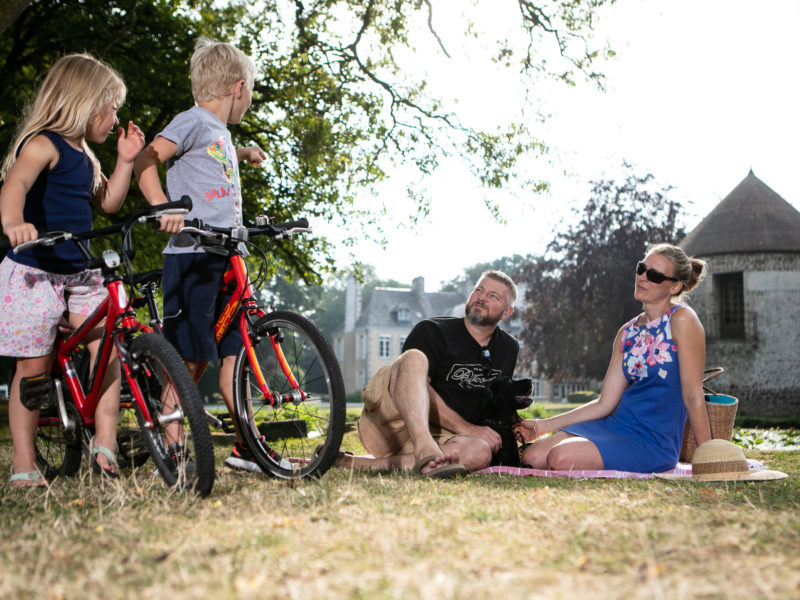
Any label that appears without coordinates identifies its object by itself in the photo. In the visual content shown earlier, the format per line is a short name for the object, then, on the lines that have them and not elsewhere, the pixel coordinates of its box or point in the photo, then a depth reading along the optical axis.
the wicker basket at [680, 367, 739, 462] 4.66
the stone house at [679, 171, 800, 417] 23.05
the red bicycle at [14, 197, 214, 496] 2.92
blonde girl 3.53
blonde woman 4.24
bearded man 4.26
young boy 3.76
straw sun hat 3.88
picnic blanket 4.07
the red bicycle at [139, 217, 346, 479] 3.32
